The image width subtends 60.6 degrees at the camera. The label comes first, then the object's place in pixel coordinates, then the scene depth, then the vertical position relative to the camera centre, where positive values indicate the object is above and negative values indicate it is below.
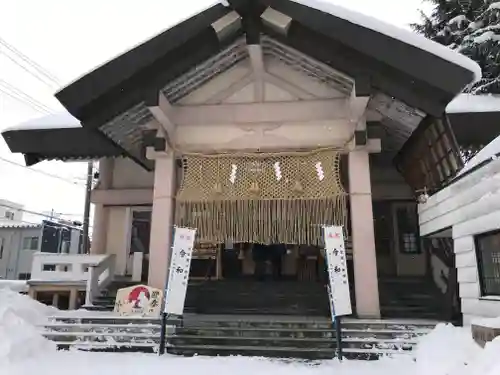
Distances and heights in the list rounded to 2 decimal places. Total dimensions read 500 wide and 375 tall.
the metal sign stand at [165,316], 6.30 -0.56
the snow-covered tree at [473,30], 13.75 +8.55
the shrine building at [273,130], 7.00 +2.90
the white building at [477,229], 5.38 +0.68
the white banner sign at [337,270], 6.02 +0.14
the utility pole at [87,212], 18.23 +2.84
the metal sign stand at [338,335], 5.79 -0.74
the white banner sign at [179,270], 6.47 +0.12
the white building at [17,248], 25.38 +1.69
